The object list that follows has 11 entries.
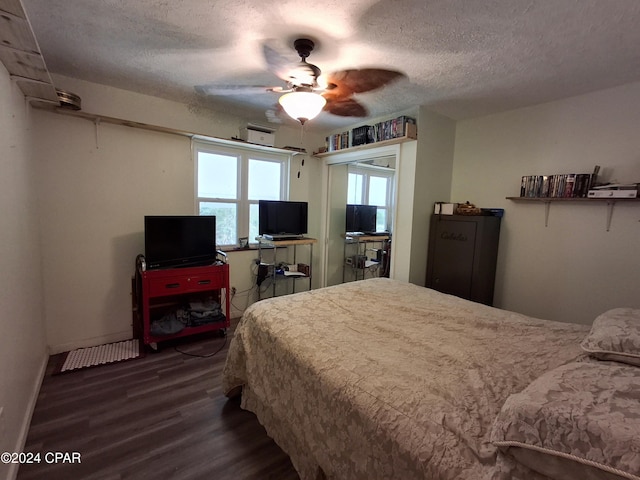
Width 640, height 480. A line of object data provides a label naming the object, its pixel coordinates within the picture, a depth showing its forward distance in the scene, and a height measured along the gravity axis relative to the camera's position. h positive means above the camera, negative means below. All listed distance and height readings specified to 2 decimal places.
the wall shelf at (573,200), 2.27 +0.17
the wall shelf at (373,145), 2.91 +0.72
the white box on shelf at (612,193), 2.10 +0.21
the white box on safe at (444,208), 3.09 +0.07
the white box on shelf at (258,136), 3.31 +0.80
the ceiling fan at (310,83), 1.90 +1.02
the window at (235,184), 3.36 +0.27
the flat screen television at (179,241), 2.68 -0.36
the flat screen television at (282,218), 3.58 -0.13
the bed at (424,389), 0.77 -0.67
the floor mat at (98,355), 2.43 -1.36
